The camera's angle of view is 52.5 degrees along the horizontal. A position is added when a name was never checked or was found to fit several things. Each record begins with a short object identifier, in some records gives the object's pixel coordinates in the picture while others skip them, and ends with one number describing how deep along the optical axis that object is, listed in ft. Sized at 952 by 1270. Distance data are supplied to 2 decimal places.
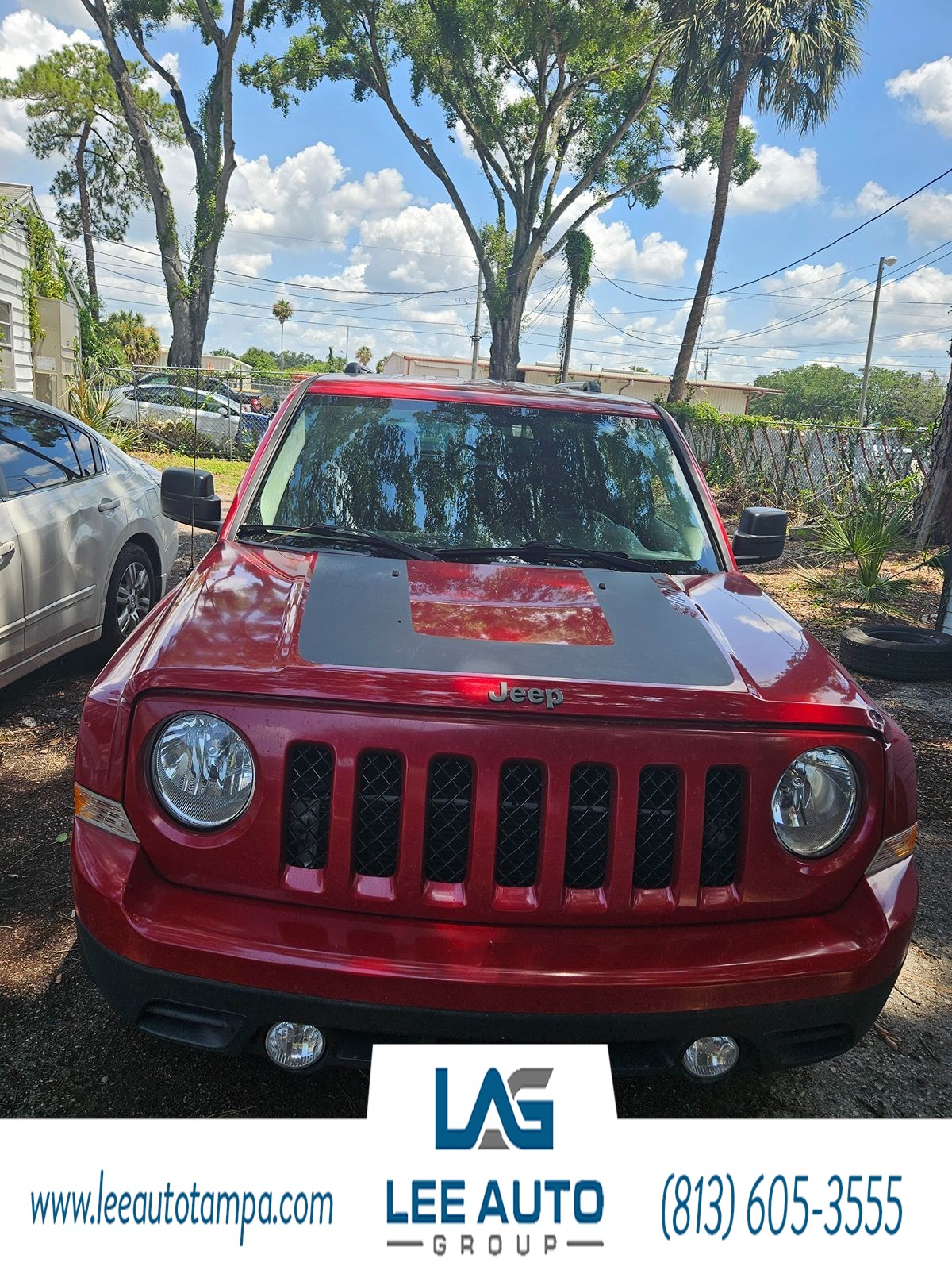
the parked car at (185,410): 71.56
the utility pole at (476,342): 133.90
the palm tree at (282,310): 257.55
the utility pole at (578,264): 123.03
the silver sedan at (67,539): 15.12
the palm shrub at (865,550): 31.73
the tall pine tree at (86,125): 126.72
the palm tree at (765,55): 69.15
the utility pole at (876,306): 129.18
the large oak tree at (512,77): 86.07
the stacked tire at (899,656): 21.76
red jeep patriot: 6.01
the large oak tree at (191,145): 87.76
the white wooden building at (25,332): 47.88
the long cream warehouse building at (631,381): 204.03
